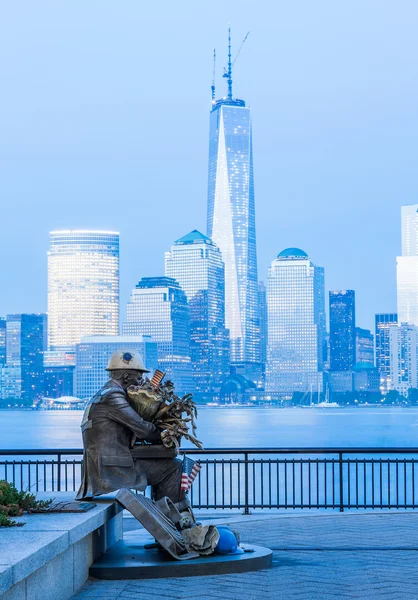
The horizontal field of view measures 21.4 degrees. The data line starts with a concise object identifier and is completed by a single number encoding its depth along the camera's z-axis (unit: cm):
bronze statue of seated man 1111
